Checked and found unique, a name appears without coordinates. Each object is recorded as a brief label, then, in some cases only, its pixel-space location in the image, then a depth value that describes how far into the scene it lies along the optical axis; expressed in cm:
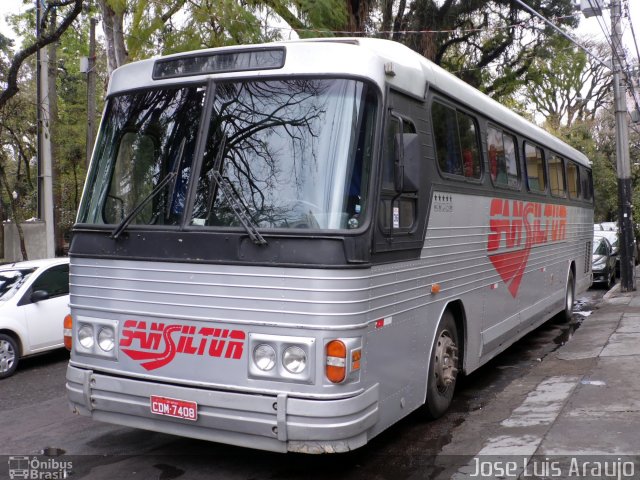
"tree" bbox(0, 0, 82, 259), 1330
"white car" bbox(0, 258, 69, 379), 951
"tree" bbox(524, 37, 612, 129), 4759
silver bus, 462
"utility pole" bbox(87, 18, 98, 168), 1888
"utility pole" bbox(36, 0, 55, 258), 1658
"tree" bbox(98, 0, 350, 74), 1226
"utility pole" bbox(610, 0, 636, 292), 1761
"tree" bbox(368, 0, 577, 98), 1944
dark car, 2075
